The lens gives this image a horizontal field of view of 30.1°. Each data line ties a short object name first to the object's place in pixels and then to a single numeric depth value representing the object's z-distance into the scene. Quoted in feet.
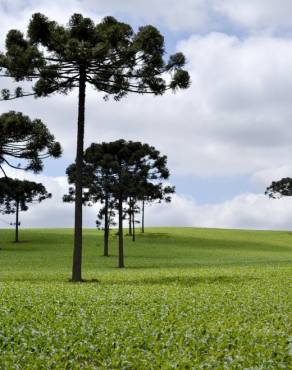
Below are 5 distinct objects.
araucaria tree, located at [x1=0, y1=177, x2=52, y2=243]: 242.66
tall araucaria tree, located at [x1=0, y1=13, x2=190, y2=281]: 96.12
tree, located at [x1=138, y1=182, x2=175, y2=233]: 178.60
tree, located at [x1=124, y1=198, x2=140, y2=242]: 174.37
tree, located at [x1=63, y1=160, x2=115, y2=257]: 169.56
